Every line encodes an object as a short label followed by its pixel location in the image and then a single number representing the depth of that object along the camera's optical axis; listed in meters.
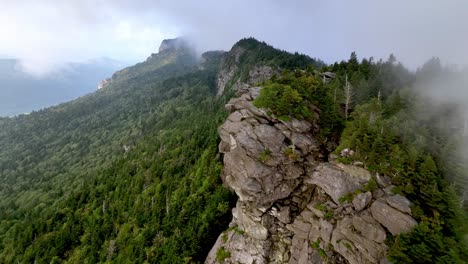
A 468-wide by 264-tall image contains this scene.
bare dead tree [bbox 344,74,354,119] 61.86
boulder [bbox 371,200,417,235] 40.50
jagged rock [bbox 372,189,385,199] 44.78
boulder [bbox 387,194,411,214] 41.44
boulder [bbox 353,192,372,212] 44.97
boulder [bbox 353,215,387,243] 41.84
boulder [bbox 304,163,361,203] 47.44
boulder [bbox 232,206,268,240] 53.19
